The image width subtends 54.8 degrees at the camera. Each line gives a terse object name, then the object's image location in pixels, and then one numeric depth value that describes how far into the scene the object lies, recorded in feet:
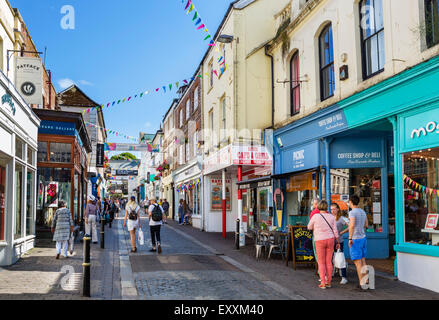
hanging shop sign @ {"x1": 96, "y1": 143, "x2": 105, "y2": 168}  112.49
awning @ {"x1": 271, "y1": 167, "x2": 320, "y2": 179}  41.04
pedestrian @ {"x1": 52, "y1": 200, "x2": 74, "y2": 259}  37.23
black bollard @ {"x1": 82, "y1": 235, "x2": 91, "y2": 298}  22.68
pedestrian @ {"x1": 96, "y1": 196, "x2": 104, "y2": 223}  90.58
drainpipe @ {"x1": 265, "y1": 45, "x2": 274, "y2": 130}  53.11
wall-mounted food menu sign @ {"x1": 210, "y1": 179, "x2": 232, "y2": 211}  71.05
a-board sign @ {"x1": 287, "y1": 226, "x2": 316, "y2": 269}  33.35
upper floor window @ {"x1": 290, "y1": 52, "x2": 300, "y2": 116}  47.34
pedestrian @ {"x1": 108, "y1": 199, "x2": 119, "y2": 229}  78.84
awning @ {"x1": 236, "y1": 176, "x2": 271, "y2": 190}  46.95
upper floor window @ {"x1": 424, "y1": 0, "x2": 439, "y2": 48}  26.78
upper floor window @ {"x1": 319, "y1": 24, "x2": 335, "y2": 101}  40.29
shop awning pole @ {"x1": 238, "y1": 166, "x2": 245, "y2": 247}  48.44
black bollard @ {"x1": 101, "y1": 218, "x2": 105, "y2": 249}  45.44
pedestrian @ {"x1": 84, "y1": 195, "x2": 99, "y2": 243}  49.75
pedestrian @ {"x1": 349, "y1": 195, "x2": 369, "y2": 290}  25.34
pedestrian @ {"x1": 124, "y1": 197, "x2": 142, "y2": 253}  42.55
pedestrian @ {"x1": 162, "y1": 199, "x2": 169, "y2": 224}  88.63
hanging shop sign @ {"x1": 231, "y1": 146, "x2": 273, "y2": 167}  53.88
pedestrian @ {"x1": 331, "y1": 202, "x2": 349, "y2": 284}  30.35
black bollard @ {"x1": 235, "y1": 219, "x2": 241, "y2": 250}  45.44
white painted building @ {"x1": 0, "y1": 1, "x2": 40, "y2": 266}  32.37
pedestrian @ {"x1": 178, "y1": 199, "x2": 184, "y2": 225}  89.62
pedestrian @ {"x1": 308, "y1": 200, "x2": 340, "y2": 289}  26.08
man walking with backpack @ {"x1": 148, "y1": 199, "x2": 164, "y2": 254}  41.24
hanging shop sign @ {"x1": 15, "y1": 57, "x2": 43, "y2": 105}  40.91
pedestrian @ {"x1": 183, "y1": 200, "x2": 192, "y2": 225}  88.12
